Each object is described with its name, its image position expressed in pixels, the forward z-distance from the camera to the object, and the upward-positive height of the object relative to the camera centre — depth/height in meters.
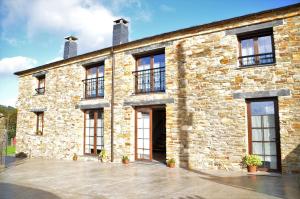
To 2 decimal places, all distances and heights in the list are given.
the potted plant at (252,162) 7.49 -1.20
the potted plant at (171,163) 8.81 -1.43
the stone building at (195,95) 7.52 +0.88
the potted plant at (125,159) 9.88 -1.45
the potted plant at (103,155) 10.61 -1.39
